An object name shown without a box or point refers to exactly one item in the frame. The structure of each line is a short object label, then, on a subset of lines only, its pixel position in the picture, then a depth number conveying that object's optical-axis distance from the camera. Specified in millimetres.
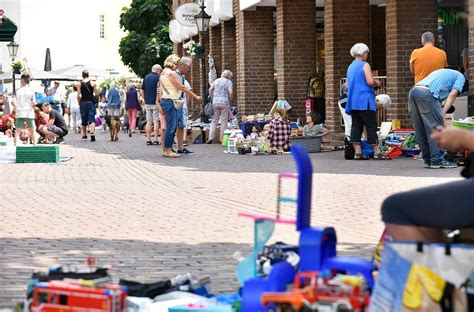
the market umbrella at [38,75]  58144
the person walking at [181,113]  23766
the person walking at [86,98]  33125
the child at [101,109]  51406
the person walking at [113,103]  38188
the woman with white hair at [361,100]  20516
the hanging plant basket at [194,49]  34406
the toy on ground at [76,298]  5406
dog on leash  35625
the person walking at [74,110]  45000
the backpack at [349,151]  20972
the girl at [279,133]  24453
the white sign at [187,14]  36781
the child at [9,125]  34612
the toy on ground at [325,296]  5160
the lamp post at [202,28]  34031
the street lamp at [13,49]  53141
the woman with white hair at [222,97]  29328
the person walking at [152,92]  29500
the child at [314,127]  25266
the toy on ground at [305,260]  5477
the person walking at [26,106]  27609
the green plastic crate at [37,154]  24047
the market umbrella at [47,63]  70375
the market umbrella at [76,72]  63250
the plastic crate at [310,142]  23969
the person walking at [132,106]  38781
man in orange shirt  19359
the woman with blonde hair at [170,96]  23312
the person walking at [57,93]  42138
